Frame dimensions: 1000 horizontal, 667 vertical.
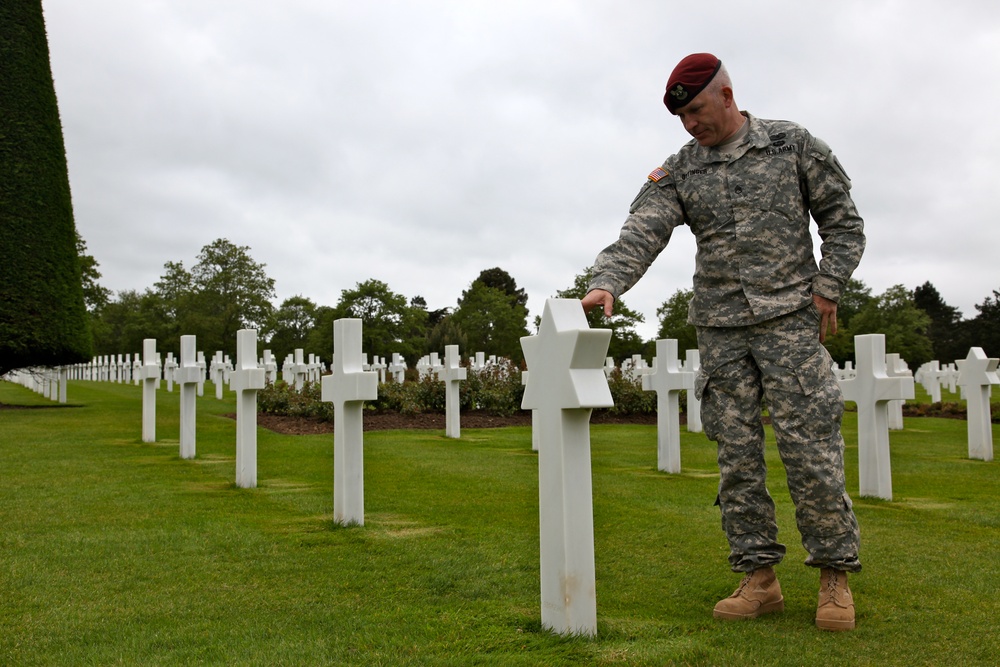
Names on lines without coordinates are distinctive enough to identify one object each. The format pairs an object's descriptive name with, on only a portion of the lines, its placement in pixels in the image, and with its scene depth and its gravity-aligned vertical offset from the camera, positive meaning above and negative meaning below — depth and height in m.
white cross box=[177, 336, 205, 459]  10.01 -0.19
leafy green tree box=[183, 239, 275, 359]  65.12 +7.44
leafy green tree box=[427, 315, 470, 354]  60.06 +3.57
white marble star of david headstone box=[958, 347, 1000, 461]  10.33 -0.32
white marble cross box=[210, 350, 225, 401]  28.50 +0.45
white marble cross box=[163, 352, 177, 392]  25.81 +0.67
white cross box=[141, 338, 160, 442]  11.77 -0.12
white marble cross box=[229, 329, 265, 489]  7.68 -0.23
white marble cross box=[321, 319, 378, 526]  5.84 -0.20
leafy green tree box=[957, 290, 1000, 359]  53.06 +3.23
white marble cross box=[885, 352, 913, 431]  12.86 -0.61
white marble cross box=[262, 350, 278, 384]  21.52 +0.50
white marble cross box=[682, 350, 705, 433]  12.17 -0.42
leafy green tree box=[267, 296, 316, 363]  74.88 +5.75
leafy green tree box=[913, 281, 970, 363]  59.59 +4.02
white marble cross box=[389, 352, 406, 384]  22.64 +0.41
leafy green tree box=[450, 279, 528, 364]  62.00 +4.82
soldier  3.50 +0.34
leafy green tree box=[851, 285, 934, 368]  53.88 +3.76
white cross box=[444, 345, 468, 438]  13.88 -0.22
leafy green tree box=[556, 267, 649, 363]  45.16 +3.05
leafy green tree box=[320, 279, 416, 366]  59.03 +5.38
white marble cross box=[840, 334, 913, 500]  7.16 -0.27
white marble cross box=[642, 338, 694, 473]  9.07 -0.19
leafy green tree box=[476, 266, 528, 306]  83.75 +10.42
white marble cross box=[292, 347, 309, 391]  21.91 +0.40
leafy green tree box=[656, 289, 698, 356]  53.41 +3.90
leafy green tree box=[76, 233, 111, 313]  35.19 +4.47
